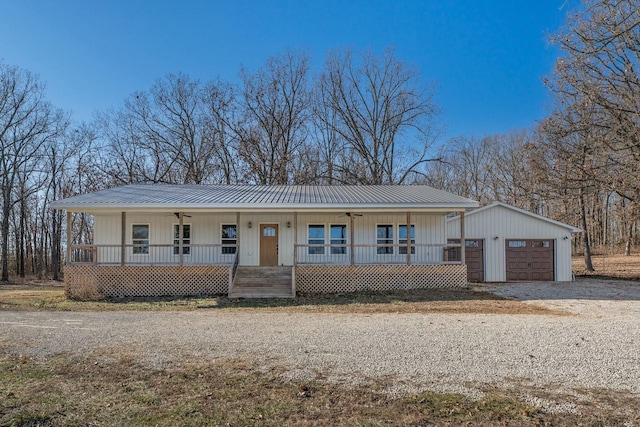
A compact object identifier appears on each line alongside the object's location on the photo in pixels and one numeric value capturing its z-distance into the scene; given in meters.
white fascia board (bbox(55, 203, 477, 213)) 14.45
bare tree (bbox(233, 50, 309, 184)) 28.44
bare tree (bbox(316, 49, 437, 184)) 30.03
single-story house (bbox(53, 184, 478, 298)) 14.56
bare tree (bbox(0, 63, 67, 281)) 26.59
